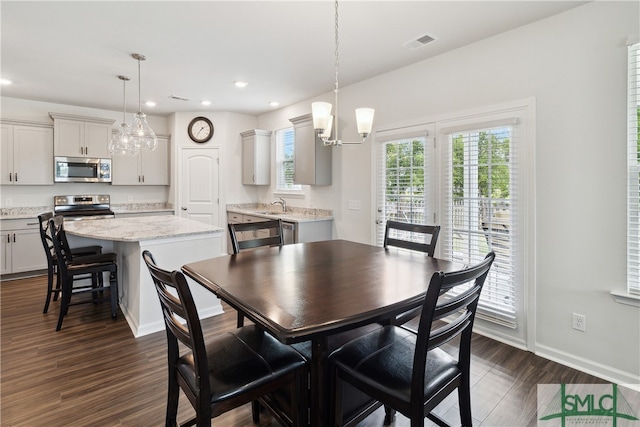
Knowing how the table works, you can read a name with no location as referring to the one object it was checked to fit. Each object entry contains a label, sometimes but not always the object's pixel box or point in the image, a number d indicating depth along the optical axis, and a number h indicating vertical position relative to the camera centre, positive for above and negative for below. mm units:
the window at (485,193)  2709 +152
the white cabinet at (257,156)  5742 +961
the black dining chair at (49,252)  3254 -458
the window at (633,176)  2172 +211
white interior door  6008 +488
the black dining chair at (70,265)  3018 -528
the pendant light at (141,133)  3537 +869
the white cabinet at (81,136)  5051 +1212
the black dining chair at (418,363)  1226 -678
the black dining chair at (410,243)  2129 -256
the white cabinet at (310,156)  4473 +752
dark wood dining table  1180 -364
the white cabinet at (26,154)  4766 +864
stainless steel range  5203 +68
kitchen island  2947 -412
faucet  5520 +122
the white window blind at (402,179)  3479 +335
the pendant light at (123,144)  3660 +764
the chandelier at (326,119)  2145 +604
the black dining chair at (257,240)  2414 -202
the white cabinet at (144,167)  5742 +792
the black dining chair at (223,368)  1243 -686
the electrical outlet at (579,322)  2418 -850
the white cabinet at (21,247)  4504 -505
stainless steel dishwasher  4309 -295
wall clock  5969 +1484
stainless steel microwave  5113 +676
